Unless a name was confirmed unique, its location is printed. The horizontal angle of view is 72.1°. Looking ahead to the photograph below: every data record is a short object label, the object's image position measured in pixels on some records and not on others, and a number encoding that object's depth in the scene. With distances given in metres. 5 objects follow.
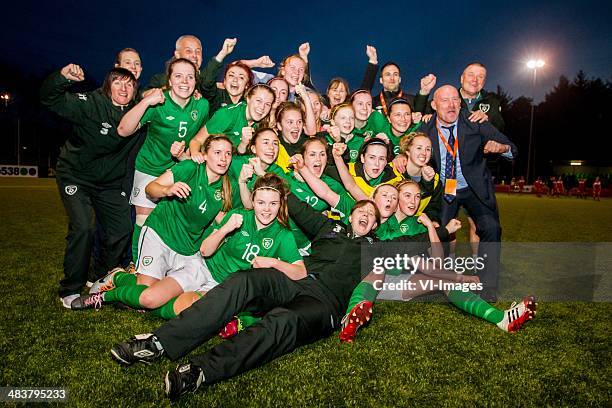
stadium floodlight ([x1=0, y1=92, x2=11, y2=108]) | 48.66
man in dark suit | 5.05
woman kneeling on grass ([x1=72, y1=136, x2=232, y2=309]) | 3.95
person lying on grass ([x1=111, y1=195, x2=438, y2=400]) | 2.58
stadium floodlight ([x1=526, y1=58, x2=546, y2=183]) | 45.00
